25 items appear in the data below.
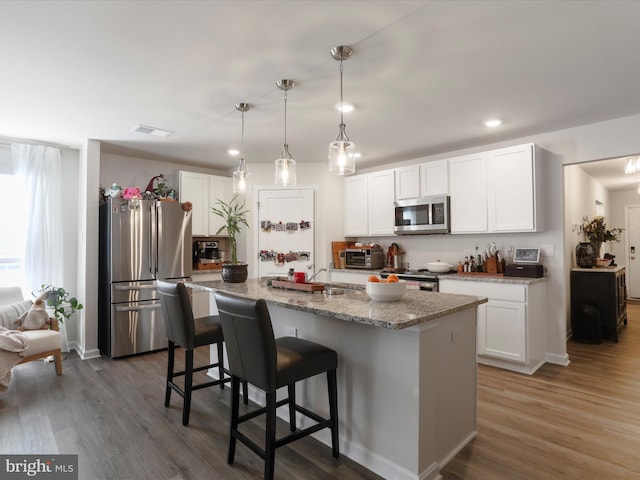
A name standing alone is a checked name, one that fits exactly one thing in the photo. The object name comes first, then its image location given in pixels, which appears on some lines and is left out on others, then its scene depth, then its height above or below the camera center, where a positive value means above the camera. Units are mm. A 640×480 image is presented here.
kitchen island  1826 -747
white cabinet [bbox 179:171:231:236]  4980 +691
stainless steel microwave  4332 +340
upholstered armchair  3286 -834
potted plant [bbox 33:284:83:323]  3977 -630
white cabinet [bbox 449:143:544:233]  3697 +561
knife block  4070 -257
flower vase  4875 -184
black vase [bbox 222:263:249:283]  3182 -251
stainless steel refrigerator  4090 -292
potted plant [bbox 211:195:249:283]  3121 -242
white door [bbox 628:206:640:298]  7598 -204
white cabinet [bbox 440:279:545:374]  3518 -827
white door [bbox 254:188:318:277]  5137 +193
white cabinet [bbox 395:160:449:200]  4375 +793
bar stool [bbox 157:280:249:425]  2529 -636
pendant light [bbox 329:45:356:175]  2328 +573
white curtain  4062 +377
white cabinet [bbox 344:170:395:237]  4906 +552
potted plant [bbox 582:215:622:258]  5191 +125
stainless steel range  4109 -416
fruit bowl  2129 -284
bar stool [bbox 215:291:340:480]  1768 -630
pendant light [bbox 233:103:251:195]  3006 +557
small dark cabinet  4547 -782
